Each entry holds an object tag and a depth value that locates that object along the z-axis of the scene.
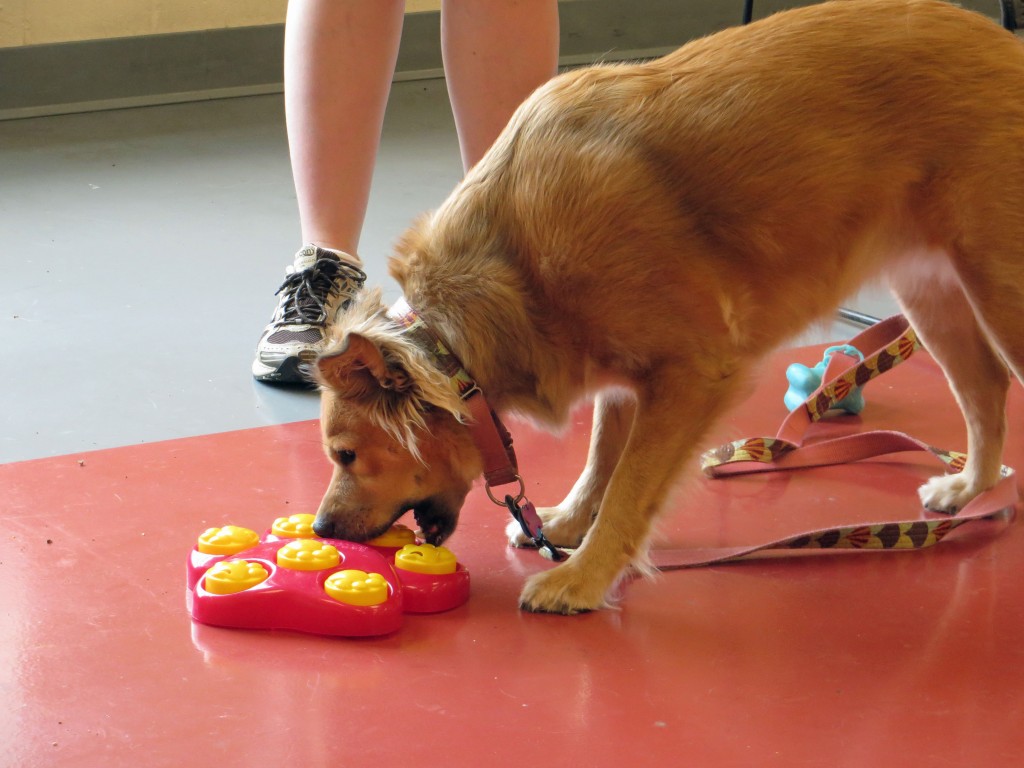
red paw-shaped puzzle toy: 1.97
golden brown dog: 2.07
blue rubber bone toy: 2.93
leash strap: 2.27
